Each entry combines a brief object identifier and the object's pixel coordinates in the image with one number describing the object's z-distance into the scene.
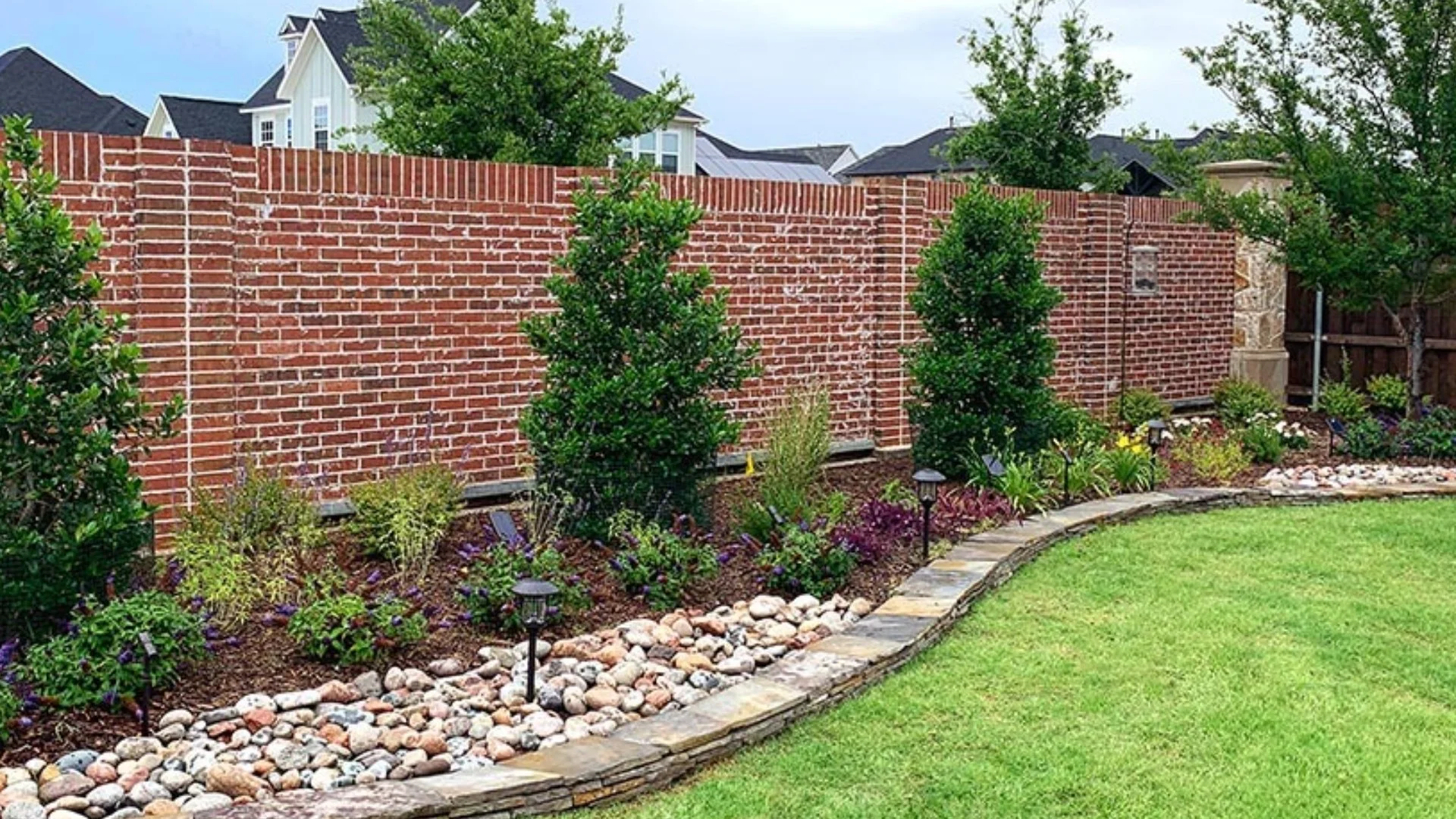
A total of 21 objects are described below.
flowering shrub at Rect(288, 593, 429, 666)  4.39
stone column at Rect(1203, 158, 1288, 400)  12.59
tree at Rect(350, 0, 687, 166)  13.71
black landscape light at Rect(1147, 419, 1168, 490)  8.30
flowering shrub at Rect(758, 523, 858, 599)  5.59
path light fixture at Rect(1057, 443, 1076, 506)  7.81
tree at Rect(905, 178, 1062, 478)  8.10
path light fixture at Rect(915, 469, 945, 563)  6.05
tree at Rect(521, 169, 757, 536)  6.08
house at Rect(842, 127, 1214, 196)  26.59
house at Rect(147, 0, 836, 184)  27.03
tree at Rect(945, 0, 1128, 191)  15.00
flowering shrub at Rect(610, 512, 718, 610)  5.39
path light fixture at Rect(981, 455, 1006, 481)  7.29
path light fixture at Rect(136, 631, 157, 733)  3.79
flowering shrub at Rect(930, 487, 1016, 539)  6.87
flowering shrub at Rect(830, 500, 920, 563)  6.02
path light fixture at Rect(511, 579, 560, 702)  4.07
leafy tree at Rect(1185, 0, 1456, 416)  10.03
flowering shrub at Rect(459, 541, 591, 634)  4.91
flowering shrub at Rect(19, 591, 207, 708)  3.86
